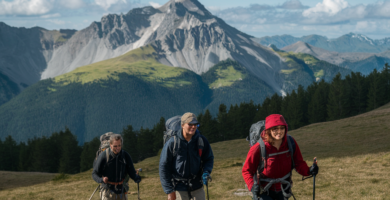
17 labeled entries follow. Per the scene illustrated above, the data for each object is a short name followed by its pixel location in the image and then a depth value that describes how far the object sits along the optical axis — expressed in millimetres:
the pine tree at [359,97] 100562
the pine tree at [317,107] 101812
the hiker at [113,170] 11688
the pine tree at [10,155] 109875
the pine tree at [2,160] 108338
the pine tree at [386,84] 96375
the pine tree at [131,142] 108606
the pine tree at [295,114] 102875
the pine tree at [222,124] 109750
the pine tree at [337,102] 98562
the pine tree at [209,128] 107500
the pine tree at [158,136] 105812
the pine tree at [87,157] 97250
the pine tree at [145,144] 108688
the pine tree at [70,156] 99938
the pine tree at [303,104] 104781
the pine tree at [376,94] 95125
